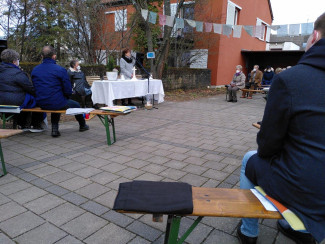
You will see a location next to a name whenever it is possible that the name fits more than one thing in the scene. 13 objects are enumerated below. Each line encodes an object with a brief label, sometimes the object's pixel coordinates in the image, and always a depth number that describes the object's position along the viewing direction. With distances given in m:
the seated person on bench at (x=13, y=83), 4.33
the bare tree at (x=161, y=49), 11.48
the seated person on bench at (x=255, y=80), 12.42
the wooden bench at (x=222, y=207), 1.40
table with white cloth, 6.66
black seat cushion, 1.35
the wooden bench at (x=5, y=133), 2.71
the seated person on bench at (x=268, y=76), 13.32
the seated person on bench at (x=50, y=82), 4.48
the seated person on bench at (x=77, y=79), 6.86
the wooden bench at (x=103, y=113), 4.09
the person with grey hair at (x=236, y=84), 10.55
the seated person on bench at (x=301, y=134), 1.28
